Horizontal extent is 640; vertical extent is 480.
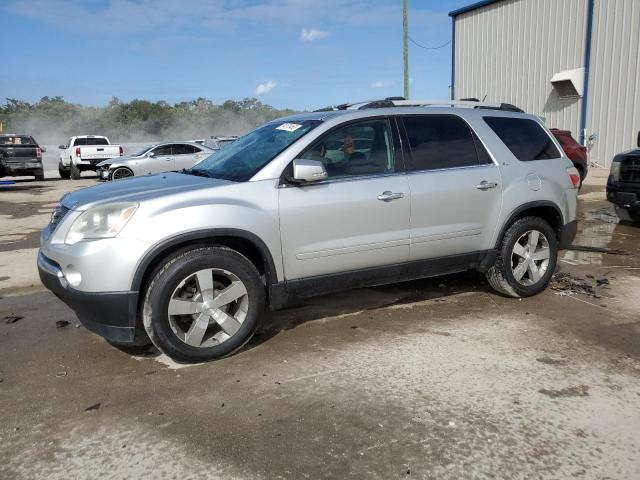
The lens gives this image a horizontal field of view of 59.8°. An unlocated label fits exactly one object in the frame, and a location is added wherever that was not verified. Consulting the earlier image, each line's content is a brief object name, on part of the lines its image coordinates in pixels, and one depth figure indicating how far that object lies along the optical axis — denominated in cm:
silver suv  353
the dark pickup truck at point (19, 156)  1839
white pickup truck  2125
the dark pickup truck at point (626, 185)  820
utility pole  2478
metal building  1898
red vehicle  1307
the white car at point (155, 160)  1708
